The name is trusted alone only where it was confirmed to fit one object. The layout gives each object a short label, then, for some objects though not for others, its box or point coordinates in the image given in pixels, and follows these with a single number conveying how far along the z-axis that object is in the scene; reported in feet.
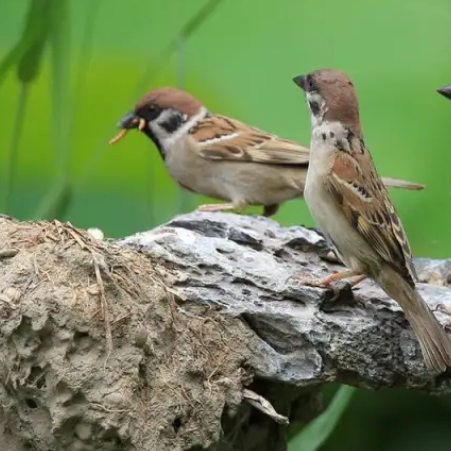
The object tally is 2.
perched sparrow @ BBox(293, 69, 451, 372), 21.29
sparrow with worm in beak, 30.94
